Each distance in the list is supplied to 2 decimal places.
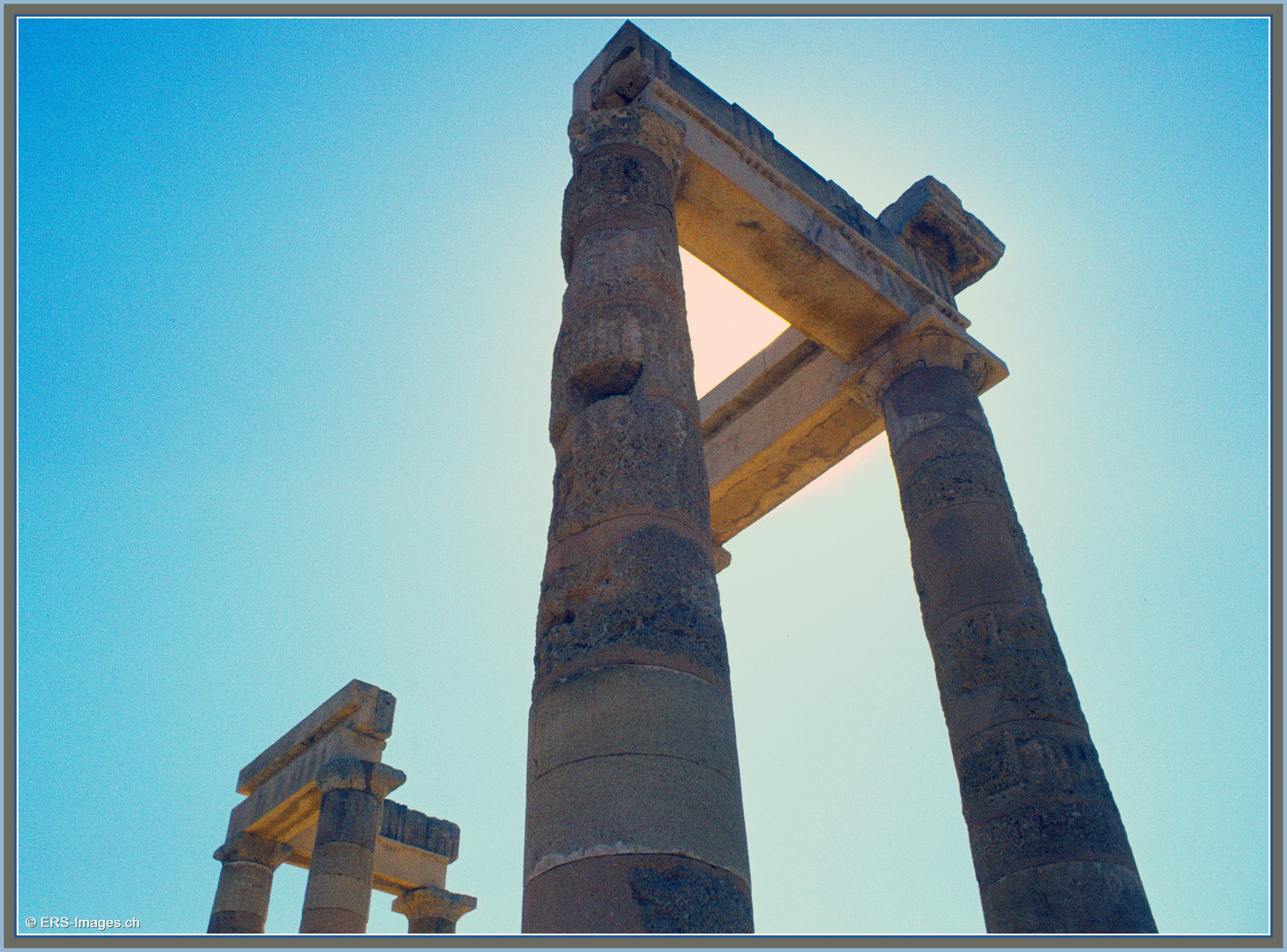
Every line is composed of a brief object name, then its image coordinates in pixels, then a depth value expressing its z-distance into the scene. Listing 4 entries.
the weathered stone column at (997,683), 6.57
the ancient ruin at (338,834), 12.92
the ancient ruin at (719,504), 4.27
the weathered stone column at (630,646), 4.01
